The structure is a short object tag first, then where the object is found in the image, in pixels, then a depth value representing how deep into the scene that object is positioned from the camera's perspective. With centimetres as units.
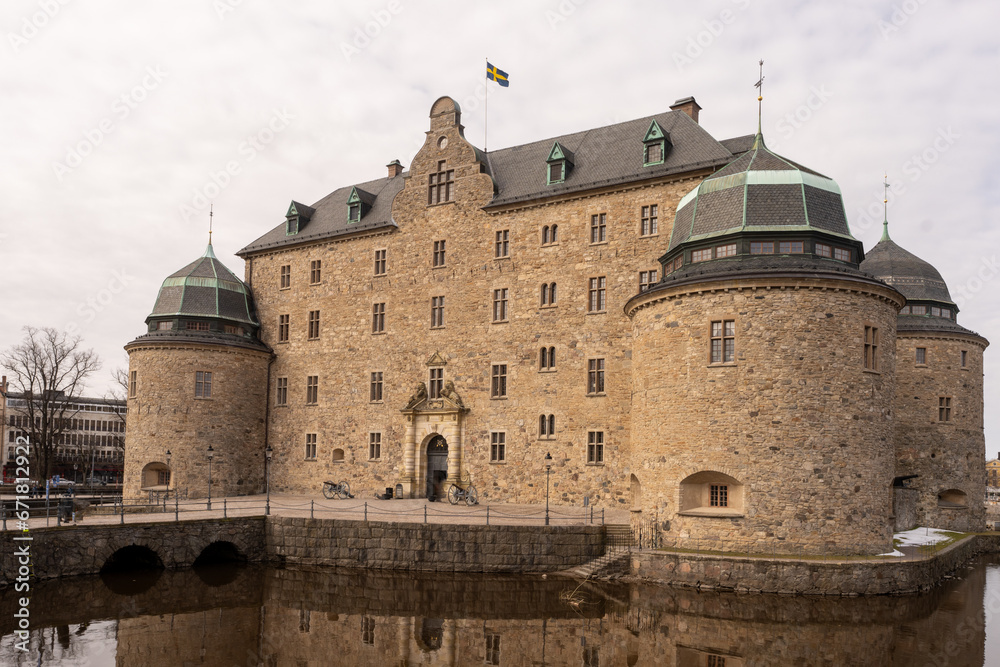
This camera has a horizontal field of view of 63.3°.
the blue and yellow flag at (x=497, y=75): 3481
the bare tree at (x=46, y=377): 4728
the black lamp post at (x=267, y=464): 3791
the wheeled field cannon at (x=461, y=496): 3106
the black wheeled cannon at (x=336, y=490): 3388
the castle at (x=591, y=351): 2194
